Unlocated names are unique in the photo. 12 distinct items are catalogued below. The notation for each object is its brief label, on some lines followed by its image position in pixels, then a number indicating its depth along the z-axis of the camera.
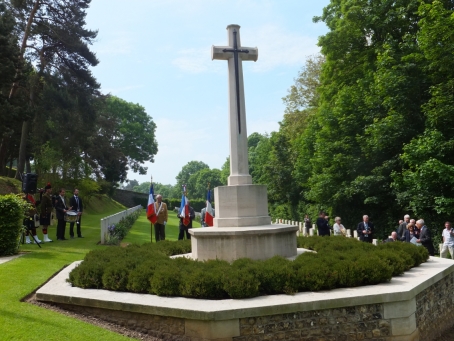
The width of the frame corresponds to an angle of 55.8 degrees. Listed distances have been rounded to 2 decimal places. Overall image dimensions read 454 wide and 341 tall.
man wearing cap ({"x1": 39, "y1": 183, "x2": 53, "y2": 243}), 14.45
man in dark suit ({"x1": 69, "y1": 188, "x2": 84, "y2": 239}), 16.11
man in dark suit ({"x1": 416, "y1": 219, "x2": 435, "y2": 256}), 13.32
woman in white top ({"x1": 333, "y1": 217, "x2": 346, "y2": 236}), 16.48
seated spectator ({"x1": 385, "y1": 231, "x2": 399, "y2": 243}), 13.96
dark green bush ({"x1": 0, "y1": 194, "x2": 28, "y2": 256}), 11.27
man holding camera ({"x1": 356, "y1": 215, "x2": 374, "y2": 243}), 14.75
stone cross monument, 8.67
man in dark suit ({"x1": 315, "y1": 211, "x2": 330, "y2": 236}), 16.47
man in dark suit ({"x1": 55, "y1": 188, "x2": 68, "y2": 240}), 15.06
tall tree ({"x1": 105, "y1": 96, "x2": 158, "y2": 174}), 62.81
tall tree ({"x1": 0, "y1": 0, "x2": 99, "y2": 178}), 25.72
